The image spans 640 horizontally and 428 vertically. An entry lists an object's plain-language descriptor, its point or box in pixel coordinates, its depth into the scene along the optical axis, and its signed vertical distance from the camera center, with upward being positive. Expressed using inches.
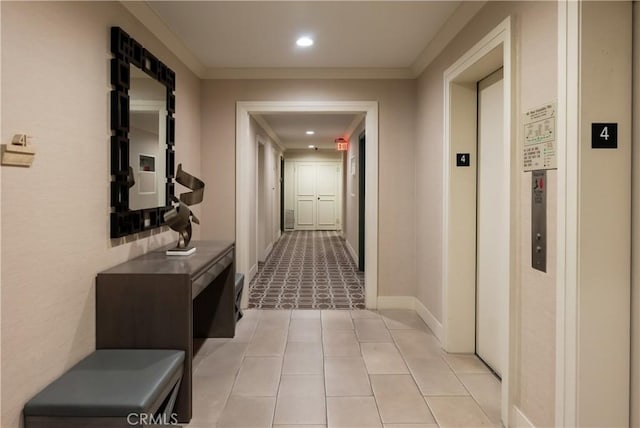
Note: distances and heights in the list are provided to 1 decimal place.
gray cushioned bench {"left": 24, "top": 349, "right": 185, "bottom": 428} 57.8 -29.7
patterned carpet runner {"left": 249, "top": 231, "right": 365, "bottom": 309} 172.2 -41.9
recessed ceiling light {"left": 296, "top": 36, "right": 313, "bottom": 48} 125.5 +53.1
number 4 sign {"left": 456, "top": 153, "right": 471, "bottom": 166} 117.6 +13.4
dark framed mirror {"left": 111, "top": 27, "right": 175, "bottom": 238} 88.4 +17.3
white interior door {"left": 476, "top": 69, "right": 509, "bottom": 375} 104.3 -2.7
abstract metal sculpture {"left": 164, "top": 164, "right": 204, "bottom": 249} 100.7 -1.9
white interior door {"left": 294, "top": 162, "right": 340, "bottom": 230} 458.6 +20.8
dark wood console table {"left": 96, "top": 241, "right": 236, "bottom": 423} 79.6 -22.1
